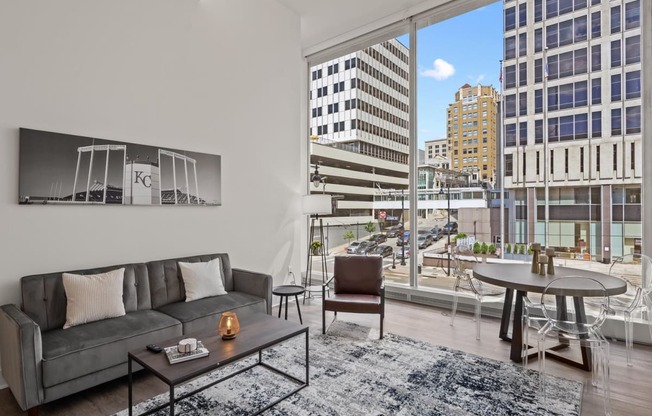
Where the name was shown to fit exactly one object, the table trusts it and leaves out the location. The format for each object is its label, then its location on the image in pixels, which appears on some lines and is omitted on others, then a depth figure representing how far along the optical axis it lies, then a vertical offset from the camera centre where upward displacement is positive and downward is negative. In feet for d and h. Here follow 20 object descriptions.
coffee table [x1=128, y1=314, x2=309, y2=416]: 6.94 -3.07
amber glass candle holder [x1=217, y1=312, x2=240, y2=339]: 8.45 -2.75
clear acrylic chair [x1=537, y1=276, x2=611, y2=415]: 8.31 -2.94
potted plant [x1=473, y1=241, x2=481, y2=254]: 15.54 -1.65
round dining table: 9.08 -2.03
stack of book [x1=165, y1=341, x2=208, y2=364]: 7.31 -3.00
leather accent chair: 13.53 -2.66
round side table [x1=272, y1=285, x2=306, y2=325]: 13.38 -3.09
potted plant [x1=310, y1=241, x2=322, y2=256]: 18.43 -1.93
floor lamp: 16.53 -0.83
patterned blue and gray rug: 8.07 -4.43
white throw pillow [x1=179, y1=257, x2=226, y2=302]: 12.03 -2.41
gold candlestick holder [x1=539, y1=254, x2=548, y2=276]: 10.85 -1.64
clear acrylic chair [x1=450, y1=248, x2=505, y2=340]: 12.90 -2.91
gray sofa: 7.57 -3.03
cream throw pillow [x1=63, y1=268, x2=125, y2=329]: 9.26 -2.33
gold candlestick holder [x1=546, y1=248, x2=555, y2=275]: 11.01 -1.62
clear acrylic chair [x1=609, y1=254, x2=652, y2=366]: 10.75 -2.57
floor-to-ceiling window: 12.95 +3.36
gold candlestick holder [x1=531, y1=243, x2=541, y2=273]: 11.25 -1.51
